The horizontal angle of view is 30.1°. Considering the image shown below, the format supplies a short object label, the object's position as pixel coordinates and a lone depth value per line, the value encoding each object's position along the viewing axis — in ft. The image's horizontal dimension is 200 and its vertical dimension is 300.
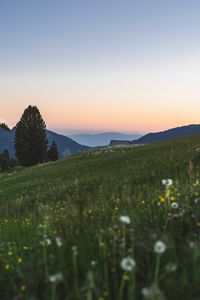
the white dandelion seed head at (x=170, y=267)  11.20
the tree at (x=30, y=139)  234.08
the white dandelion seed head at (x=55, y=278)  10.30
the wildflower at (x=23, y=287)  12.59
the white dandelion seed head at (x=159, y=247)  10.86
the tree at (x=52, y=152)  285.29
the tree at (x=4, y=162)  274.60
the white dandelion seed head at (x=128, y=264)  10.42
